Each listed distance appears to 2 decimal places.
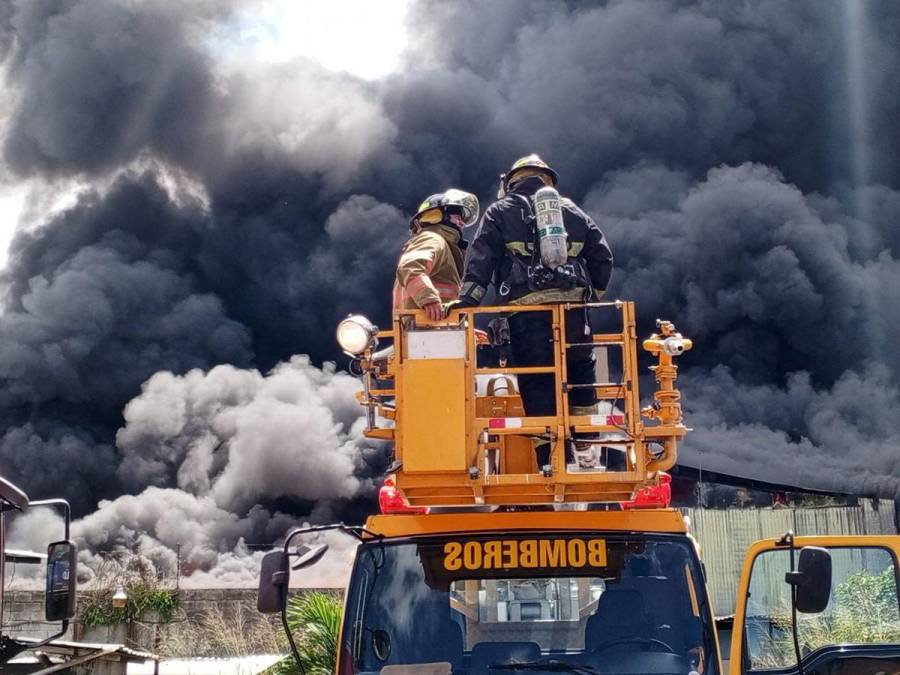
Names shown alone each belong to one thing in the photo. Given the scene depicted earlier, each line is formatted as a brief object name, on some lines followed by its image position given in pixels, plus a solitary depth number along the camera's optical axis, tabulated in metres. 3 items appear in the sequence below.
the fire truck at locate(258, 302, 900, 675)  4.11
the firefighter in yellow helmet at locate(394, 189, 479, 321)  5.27
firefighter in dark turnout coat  4.71
